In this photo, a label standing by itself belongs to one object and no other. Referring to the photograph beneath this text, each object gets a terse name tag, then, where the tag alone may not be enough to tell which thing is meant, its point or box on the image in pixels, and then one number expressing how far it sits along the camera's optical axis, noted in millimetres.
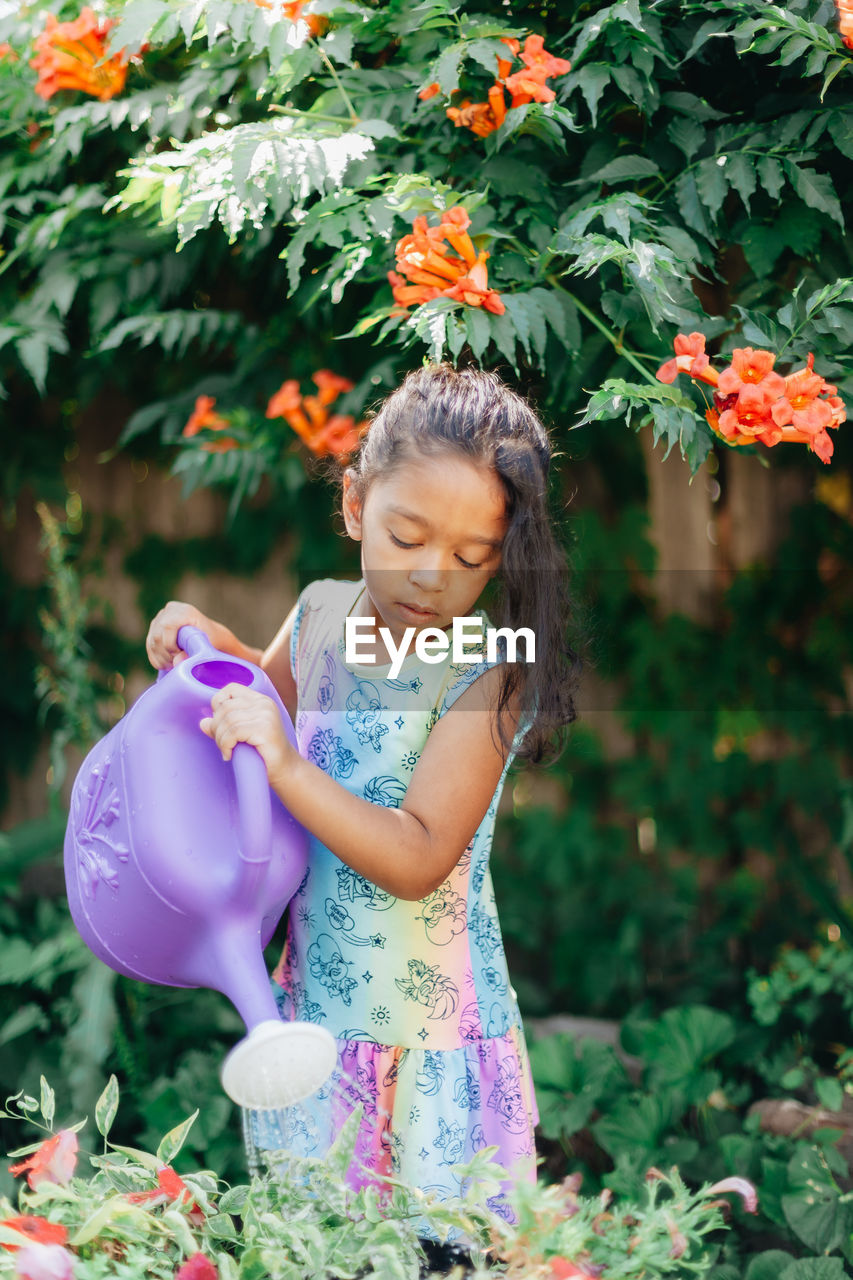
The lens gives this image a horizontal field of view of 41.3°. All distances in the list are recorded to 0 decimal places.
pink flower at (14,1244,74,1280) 874
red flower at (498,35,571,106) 1459
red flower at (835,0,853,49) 1377
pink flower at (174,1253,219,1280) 934
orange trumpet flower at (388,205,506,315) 1422
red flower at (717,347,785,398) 1380
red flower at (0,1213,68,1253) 943
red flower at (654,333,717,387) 1383
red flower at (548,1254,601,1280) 920
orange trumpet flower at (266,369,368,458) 2105
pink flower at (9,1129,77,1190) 1051
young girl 1217
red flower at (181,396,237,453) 2193
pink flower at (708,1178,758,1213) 1010
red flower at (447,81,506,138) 1538
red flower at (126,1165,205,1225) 1039
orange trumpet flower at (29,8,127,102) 1870
